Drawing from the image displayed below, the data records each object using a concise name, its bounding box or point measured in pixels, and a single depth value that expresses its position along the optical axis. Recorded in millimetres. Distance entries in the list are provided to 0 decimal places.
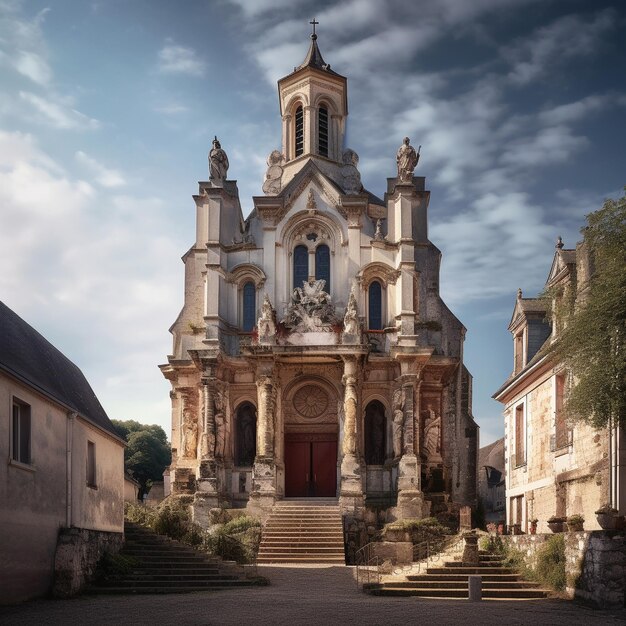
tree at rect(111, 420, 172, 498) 60531
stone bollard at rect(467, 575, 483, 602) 17516
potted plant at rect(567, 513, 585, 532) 17172
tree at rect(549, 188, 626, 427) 17062
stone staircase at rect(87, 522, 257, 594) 19609
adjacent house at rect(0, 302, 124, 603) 15680
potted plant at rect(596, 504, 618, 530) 15883
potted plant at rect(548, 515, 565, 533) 18469
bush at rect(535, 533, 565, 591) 17631
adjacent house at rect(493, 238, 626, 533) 19217
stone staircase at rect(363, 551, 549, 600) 18297
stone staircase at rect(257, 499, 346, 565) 26875
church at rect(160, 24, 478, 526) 31641
